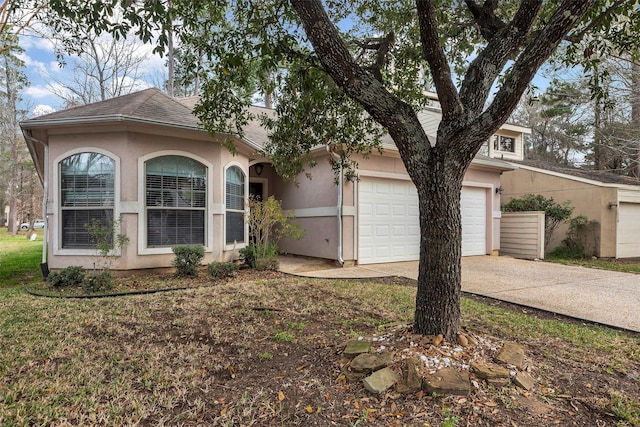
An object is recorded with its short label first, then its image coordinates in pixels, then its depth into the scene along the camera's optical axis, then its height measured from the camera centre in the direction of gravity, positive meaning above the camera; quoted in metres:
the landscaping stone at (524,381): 2.50 -1.23
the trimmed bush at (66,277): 5.87 -1.16
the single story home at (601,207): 10.76 +0.15
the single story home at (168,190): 6.53 +0.42
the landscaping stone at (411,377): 2.44 -1.19
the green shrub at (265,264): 7.52 -1.17
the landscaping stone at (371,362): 2.65 -1.17
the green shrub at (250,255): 7.69 -1.00
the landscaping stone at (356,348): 2.88 -1.16
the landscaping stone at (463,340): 2.86 -1.07
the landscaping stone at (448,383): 2.38 -1.19
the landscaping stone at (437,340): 2.80 -1.05
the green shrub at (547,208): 10.91 +0.10
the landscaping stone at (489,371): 2.50 -1.16
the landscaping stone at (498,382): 2.47 -1.22
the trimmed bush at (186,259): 6.61 -0.95
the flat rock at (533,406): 2.24 -1.29
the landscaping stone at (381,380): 2.45 -1.22
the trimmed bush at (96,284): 5.57 -1.20
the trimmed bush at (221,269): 6.64 -1.15
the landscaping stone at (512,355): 2.69 -1.14
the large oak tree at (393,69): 2.84 +1.45
